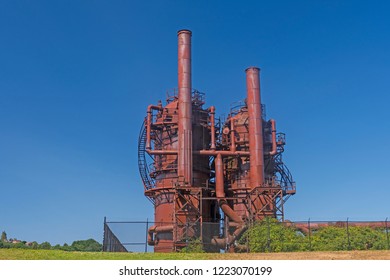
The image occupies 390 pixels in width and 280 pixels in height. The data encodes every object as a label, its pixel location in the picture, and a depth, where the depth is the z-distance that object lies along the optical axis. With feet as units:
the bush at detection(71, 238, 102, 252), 340.63
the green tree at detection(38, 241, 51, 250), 245.49
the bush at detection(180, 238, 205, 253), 115.42
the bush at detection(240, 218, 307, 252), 107.24
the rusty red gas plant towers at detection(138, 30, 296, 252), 145.69
